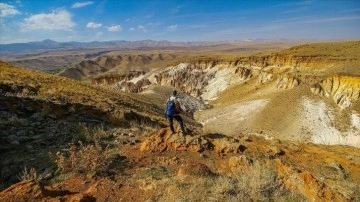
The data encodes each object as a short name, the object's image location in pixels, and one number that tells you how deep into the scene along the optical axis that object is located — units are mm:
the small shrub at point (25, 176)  7006
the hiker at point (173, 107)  10688
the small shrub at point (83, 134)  11095
